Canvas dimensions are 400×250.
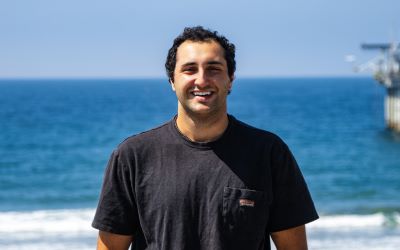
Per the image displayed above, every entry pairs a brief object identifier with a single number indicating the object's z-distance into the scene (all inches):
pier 1736.0
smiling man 116.1
